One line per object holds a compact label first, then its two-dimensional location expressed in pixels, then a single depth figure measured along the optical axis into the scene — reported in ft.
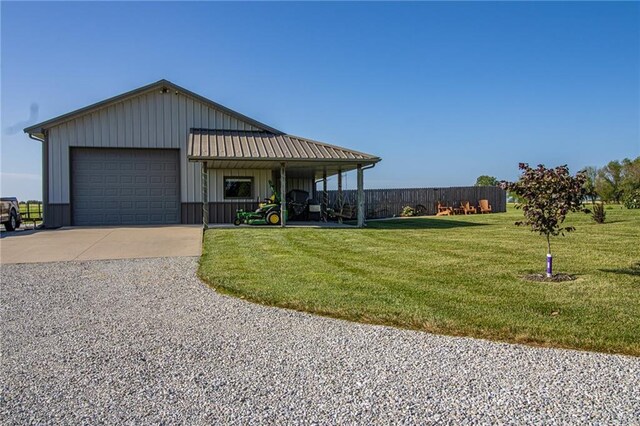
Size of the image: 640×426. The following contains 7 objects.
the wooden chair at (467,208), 86.63
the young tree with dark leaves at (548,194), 21.56
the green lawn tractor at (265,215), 54.13
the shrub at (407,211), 81.82
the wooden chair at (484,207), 88.84
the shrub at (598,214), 51.37
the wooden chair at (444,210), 84.63
